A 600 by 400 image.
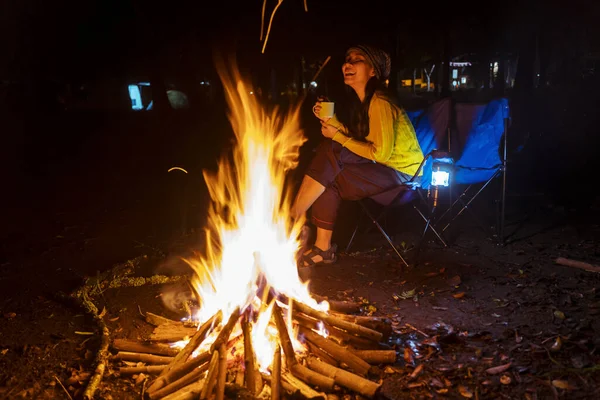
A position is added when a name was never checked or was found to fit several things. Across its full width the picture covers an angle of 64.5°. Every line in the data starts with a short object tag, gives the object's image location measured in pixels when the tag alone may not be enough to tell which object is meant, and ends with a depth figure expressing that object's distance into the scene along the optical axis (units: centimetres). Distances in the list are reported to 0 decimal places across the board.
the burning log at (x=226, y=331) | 277
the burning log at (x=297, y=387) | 253
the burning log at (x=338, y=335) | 302
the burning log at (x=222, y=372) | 251
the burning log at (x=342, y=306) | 342
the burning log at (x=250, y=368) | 265
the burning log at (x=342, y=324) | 298
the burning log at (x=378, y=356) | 287
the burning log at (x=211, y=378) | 252
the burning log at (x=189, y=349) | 261
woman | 446
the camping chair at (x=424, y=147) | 468
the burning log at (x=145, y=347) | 296
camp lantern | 478
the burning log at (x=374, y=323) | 311
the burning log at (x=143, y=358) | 289
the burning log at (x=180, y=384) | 256
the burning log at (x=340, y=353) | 276
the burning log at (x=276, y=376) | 252
